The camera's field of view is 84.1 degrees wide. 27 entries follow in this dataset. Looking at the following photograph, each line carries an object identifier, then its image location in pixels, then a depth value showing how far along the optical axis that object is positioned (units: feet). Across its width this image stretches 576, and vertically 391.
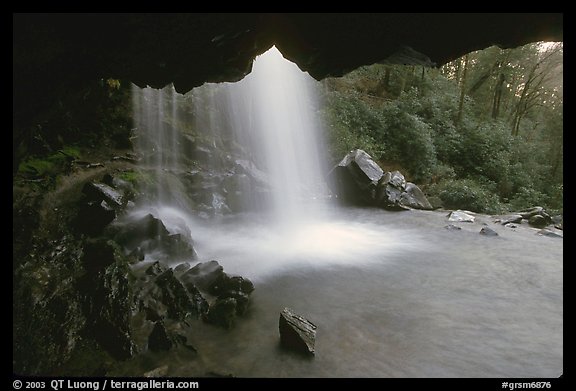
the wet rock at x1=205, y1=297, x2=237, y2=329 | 16.88
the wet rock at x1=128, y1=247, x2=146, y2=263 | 21.80
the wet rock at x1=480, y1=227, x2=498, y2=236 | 34.96
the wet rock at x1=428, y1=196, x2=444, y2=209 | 48.80
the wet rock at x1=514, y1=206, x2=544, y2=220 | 41.39
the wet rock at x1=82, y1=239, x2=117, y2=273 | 16.94
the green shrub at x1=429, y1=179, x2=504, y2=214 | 48.32
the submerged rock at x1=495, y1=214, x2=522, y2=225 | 39.96
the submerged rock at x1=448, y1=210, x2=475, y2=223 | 40.70
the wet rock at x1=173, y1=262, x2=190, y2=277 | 21.66
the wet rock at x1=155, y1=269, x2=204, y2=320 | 17.26
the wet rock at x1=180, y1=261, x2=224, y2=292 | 20.02
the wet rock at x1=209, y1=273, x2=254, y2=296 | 19.58
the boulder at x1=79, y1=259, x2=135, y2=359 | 14.02
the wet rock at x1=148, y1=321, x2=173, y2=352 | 14.56
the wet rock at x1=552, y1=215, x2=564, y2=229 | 38.52
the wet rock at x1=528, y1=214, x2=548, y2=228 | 39.04
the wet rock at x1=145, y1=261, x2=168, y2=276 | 19.62
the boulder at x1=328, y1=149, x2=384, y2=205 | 49.78
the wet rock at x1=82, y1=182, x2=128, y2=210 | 21.57
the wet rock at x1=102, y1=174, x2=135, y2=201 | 26.79
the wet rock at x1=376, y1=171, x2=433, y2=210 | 46.98
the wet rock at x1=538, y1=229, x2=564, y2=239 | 34.41
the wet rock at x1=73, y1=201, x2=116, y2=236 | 19.89
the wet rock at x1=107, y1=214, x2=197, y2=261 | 22.49
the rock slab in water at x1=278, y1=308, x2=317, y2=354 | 14.80
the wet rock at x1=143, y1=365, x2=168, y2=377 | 12.57
